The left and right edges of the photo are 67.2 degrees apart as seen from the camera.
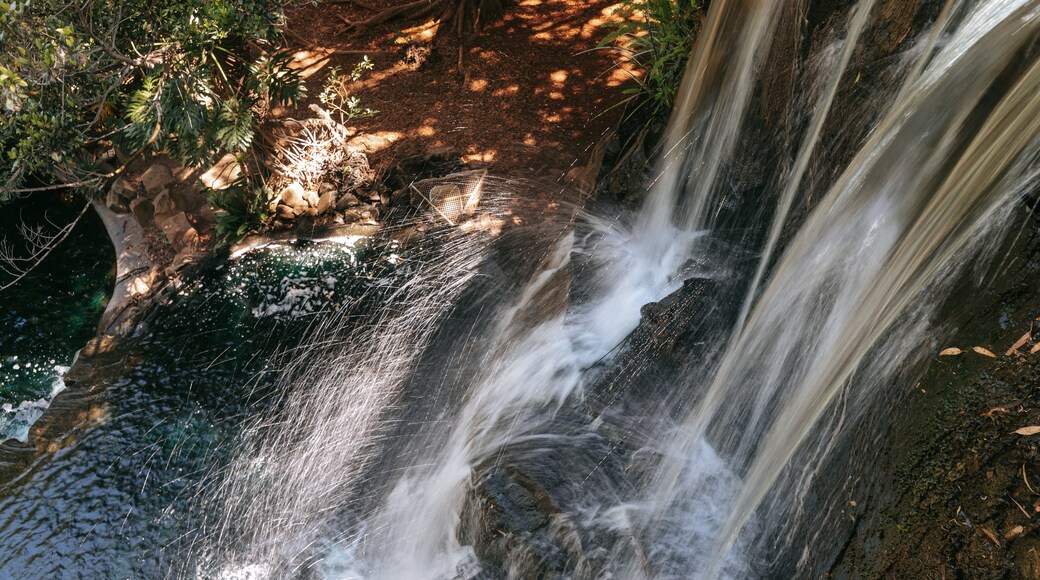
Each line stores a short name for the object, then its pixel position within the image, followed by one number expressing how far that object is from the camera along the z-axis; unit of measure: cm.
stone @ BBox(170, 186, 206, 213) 848
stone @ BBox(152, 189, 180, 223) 837
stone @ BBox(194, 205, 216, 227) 832
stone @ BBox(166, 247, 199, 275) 787
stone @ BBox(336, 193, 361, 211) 815
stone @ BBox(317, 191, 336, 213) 810
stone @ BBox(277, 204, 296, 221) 813
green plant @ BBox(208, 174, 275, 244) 800
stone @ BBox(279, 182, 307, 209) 809
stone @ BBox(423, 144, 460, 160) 834
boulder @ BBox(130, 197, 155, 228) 848
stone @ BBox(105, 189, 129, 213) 880
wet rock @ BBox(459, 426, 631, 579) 447
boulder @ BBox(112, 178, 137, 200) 874
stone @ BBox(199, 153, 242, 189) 839
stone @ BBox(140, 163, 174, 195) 855
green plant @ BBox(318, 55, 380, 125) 855
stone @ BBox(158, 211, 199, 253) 815
